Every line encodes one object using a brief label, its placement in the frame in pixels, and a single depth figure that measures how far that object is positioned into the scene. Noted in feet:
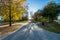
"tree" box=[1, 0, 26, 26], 26.86
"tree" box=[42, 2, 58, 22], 45.57
